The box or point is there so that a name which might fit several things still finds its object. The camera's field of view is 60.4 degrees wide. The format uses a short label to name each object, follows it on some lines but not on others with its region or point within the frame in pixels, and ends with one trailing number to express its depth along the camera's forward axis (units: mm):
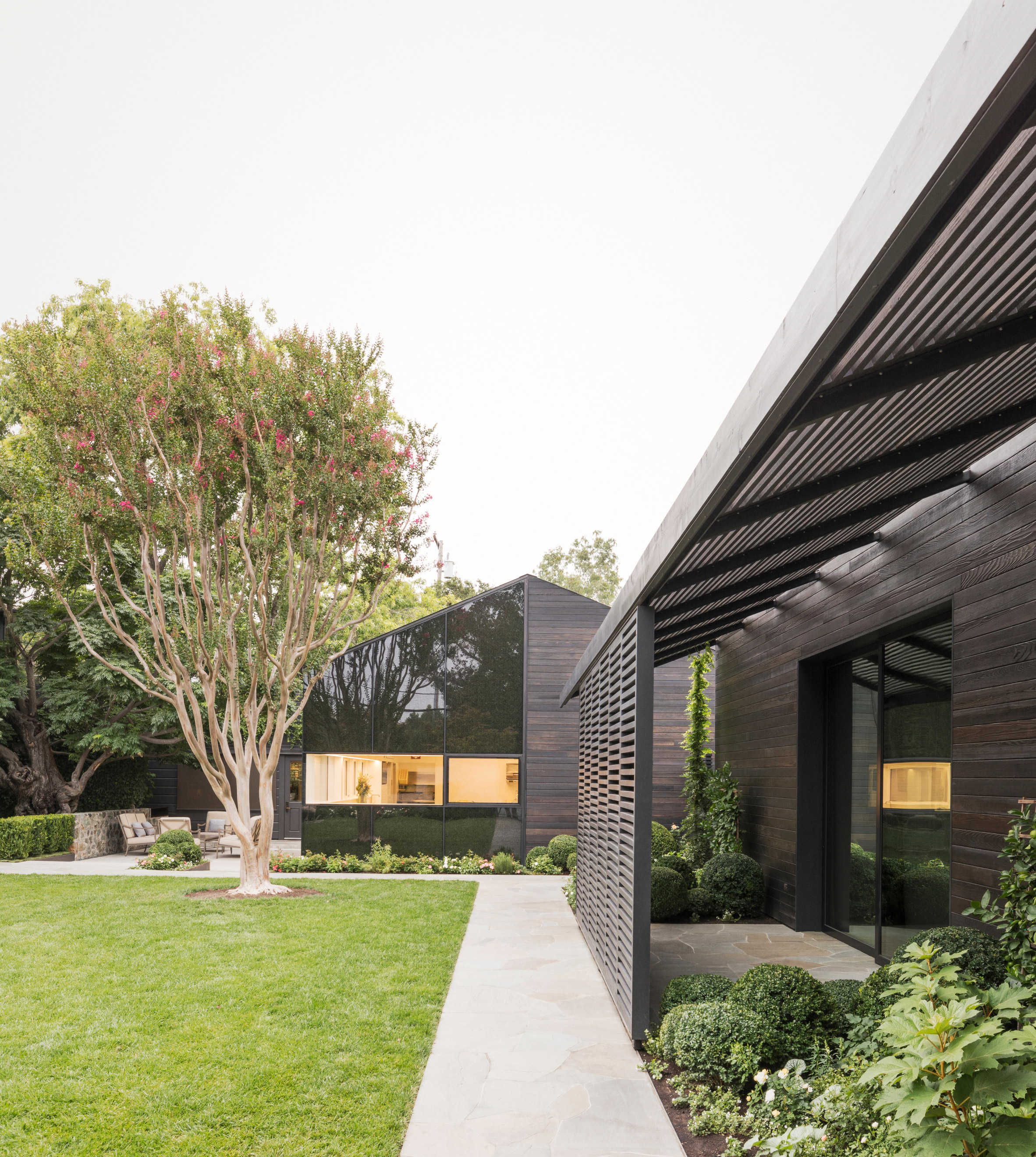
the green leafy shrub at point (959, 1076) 2068
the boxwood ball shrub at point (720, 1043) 4355
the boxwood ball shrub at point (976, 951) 4152
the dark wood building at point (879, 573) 1893
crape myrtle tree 10742
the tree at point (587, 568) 48500
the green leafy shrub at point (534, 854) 13562
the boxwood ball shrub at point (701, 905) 9266
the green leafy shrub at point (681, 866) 9898
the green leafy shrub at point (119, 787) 18625
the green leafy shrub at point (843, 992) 4723
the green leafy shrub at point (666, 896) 9078
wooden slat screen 5137
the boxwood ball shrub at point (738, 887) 9273
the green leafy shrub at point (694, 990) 5141
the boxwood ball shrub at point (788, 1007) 4430
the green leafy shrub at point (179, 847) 14461
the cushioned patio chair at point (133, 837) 16281
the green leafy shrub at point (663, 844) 10945
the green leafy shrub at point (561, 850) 13281
